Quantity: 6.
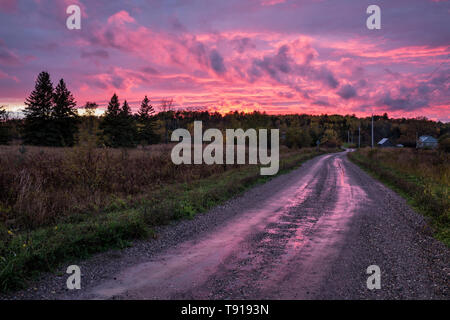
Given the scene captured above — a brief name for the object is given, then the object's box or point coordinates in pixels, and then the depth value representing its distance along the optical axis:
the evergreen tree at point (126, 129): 57.06
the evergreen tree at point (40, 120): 46.91
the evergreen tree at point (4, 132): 46.97
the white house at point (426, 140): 54.54
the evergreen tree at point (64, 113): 48.62
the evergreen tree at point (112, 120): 56.12
